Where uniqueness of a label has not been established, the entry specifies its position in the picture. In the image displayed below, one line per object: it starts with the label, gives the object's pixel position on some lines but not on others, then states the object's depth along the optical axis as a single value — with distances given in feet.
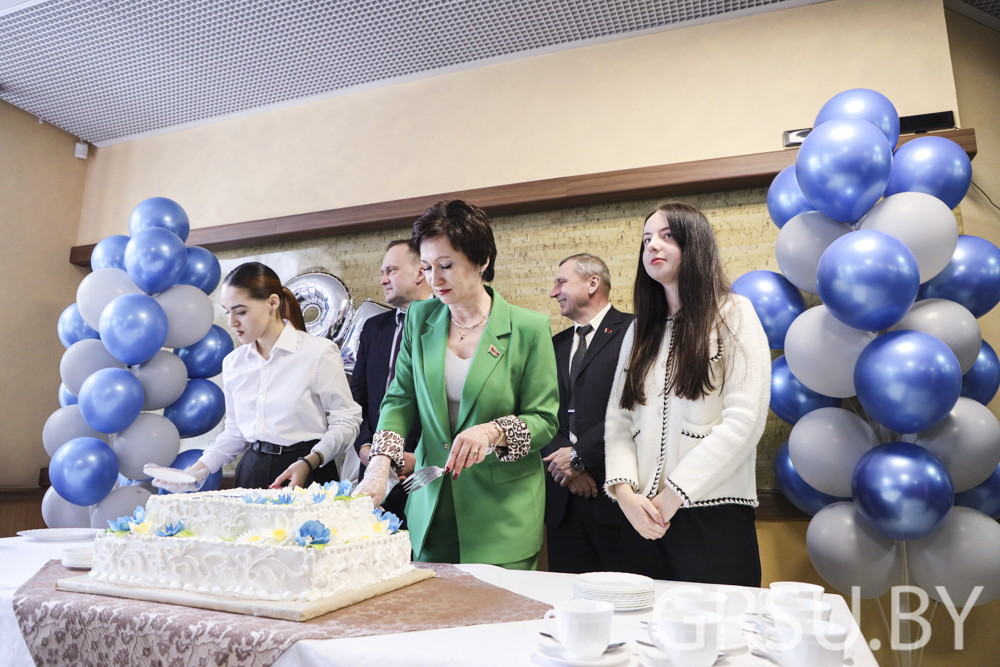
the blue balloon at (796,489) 8.46
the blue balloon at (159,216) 12.12
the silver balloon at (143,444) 10.70
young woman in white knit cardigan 5.18
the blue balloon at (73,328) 12.20
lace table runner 3.36
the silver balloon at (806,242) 8.18
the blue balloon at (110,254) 12.34
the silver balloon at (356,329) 12.30
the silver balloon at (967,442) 7.35
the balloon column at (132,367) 10.44
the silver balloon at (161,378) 11.09
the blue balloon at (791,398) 8.51
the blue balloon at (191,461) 11.14
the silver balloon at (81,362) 11.20
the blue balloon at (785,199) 8.80
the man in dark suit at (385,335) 9.78
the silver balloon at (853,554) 7.41
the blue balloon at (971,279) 8.10
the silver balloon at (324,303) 12.96
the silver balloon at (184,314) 11.41
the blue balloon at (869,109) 8.28
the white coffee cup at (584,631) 2.86
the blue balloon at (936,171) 8.04
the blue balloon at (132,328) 10.57
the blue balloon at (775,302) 8.71
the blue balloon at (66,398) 11.96
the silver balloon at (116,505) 10.53
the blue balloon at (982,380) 8.23
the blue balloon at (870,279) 6.91
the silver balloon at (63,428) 11.16
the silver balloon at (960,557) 7.16
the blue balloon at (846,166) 7.52
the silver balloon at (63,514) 11.02
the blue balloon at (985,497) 7.98
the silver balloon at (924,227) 7.47
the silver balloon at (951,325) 7.53
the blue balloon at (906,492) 6.82
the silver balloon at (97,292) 11.48
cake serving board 3.62
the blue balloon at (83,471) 10.22
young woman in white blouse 8.21
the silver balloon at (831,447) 7.63
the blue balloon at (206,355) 12.04
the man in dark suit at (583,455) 7.91
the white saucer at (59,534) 6.30
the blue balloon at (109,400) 10.37
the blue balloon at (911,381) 6.75
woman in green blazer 5.65
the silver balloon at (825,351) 7.60
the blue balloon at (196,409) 11.62
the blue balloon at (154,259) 11.19
